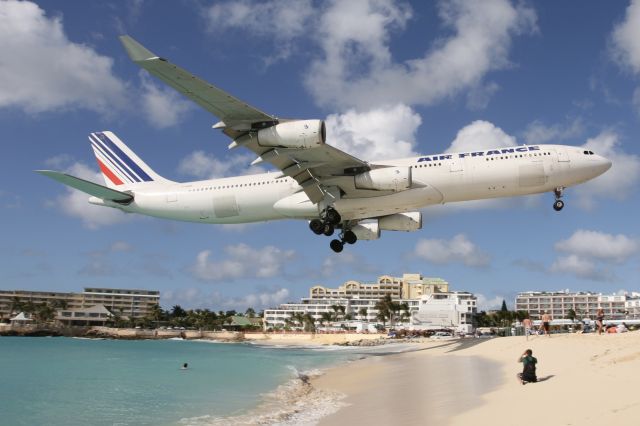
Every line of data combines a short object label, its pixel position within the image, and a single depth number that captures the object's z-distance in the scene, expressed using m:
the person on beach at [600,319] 35.06
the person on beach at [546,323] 39.34
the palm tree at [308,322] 193.02
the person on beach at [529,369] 23.09
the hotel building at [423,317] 145.38
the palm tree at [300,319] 197.70
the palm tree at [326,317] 195.62
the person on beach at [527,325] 40.52
